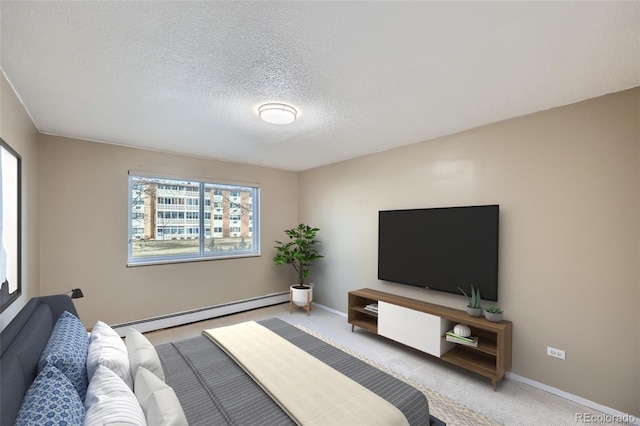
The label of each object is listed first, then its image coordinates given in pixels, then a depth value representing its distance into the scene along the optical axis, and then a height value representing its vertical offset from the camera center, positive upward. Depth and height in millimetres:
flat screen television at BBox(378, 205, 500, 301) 2859 -410
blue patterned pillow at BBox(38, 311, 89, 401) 1333 -748
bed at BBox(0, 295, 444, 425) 1199 -1064
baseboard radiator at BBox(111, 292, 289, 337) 3770 -1592
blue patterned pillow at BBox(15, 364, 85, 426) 941 -711
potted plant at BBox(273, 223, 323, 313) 4676 -768
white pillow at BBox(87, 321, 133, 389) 1450 -806
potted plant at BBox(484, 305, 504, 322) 2660 -965
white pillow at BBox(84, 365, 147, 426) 1043 -786
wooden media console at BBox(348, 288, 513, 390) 2572 -1289
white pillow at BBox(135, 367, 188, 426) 1125 -847
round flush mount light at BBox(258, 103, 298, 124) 2432 +875
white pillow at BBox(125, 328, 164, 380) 1595 -887
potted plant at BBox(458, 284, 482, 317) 2809 -936
